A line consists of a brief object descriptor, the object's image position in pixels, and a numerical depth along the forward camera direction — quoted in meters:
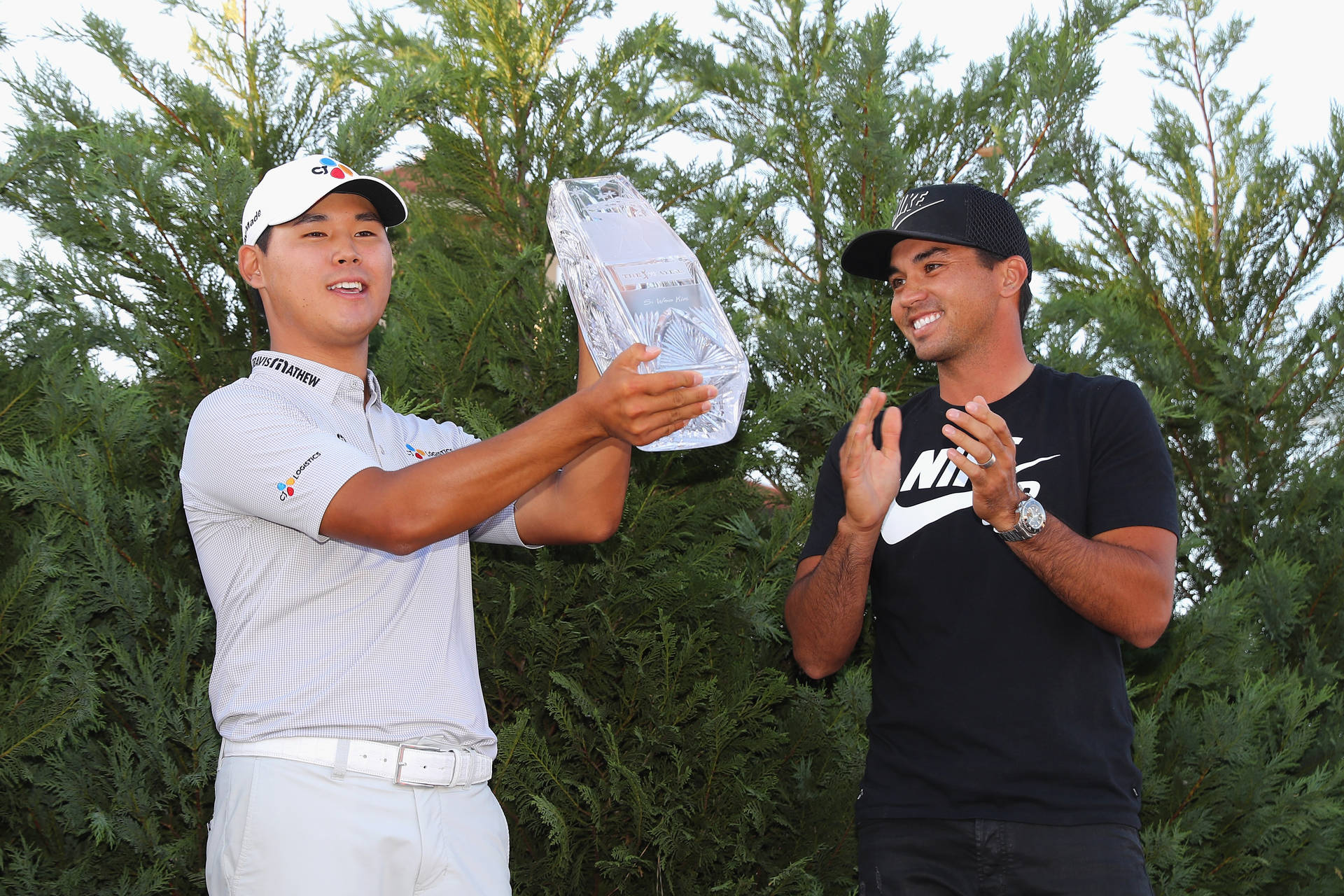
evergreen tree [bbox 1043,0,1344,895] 4.06
